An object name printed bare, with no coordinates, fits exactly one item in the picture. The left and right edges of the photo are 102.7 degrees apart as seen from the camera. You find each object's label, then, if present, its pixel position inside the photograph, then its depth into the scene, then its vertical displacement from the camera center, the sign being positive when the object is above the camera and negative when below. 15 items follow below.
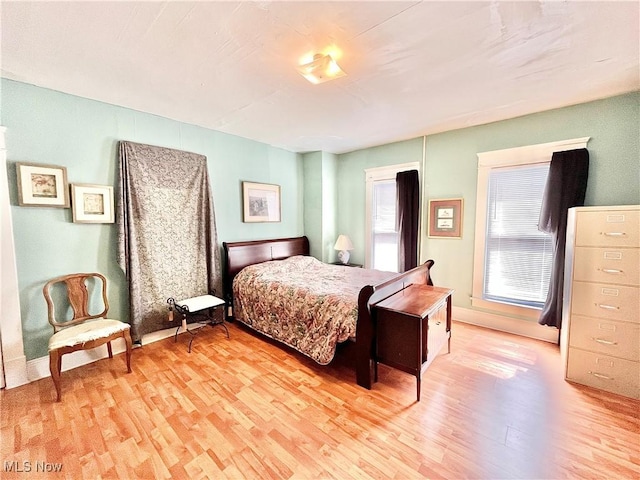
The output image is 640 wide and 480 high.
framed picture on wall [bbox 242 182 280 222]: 3.71 +0.32
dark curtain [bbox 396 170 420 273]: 3.69 +0.11
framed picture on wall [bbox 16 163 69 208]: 2.12 +0.34
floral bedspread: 2.27 -0.80
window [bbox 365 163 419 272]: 4.05 +0.03
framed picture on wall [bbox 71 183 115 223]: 2.37 +0.21
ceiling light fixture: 1.78 +1.10
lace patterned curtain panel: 2.64 -0.08
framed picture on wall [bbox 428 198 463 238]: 3.42 +0.04
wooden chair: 1.98 -0.88
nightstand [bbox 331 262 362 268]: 4.38 -0.73
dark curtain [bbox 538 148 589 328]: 2.57 +0.17
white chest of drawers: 1.98 -0.66
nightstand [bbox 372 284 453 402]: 1.91 -0.86
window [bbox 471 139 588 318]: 2.90 -0.17
